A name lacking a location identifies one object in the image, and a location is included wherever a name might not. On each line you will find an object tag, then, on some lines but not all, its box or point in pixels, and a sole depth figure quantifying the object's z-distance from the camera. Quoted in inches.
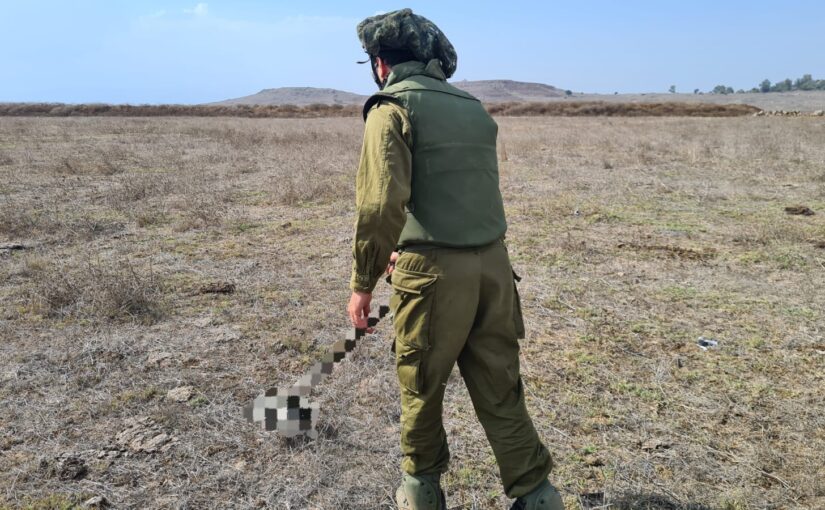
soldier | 67.6
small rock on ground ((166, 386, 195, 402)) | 120.3
